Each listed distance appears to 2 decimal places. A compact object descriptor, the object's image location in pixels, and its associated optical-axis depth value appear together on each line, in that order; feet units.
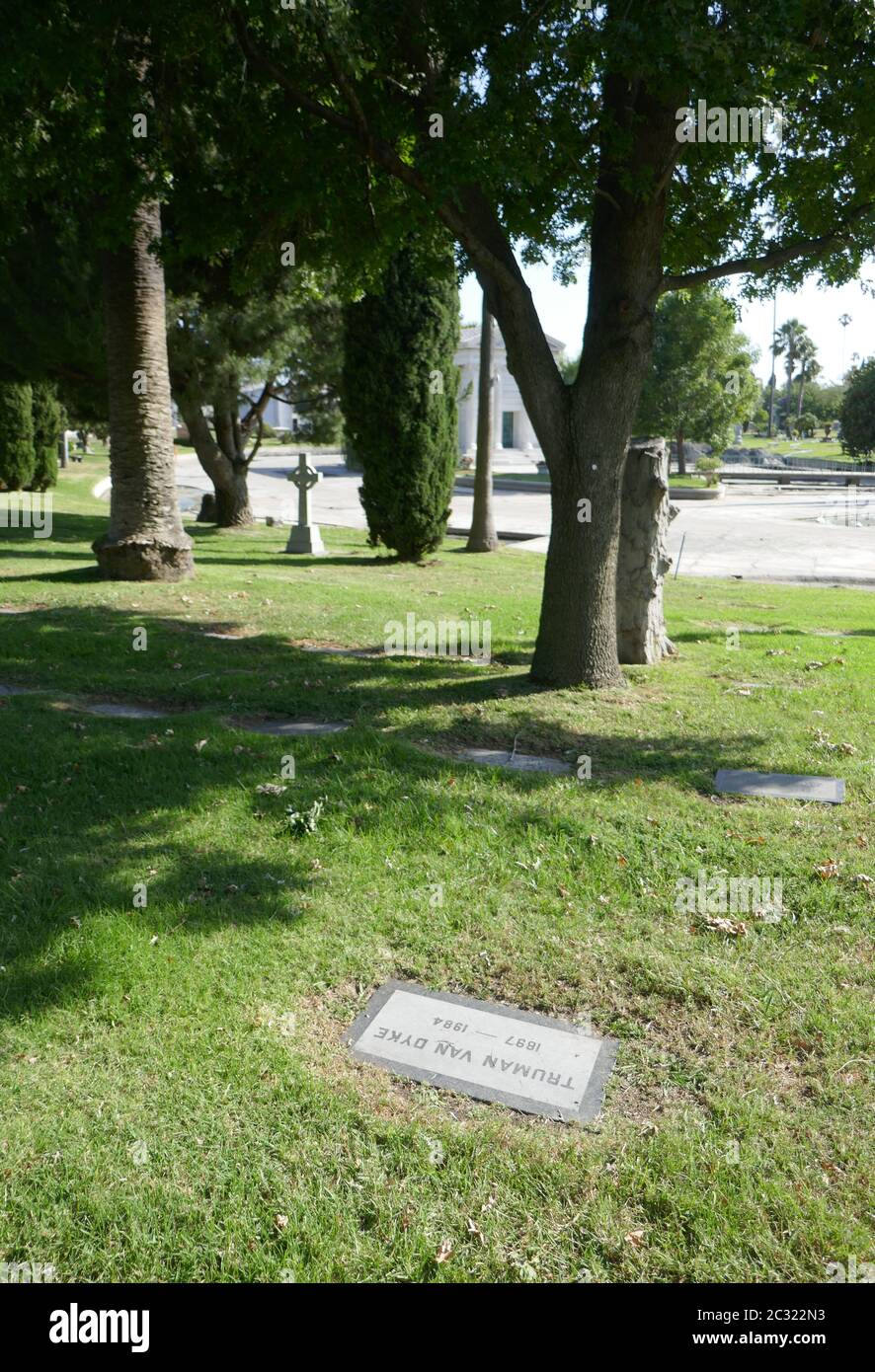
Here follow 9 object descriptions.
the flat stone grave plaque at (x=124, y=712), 21.58
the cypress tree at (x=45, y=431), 81.35
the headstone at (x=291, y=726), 20.98
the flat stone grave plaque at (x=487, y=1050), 10.26
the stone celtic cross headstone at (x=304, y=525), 56.90
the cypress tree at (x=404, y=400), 51.57
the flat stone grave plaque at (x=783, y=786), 17.99
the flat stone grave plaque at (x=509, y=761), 19.12
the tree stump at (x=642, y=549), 28.19
